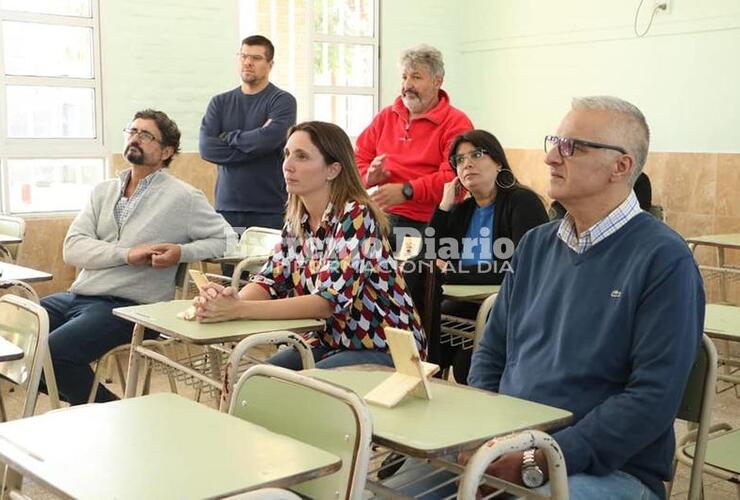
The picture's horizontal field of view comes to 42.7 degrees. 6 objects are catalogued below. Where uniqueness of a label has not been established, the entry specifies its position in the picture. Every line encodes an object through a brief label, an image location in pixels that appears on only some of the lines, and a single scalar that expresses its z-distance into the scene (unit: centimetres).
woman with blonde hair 292
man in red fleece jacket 461
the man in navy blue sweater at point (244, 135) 543
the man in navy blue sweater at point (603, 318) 191
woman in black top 374
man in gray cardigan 381
